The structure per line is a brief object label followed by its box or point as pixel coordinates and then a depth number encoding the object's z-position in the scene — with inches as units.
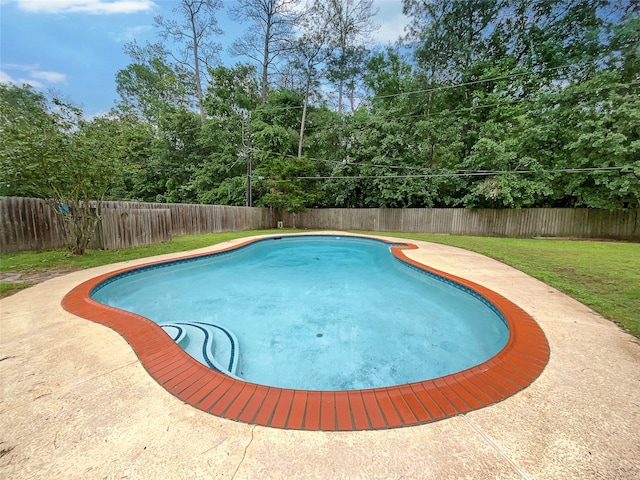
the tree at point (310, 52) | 642.8
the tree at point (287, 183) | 567.8
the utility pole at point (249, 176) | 547.8
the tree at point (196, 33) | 666.2
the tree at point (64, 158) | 184.4
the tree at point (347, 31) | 639.1
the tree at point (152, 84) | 734.5
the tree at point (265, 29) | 636.1
